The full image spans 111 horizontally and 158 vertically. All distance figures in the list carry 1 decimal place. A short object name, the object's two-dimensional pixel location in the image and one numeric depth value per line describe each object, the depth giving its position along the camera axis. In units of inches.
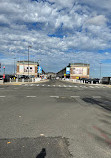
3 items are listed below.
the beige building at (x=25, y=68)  4382.4
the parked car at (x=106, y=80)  1736.0
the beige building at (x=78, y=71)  4682.6
